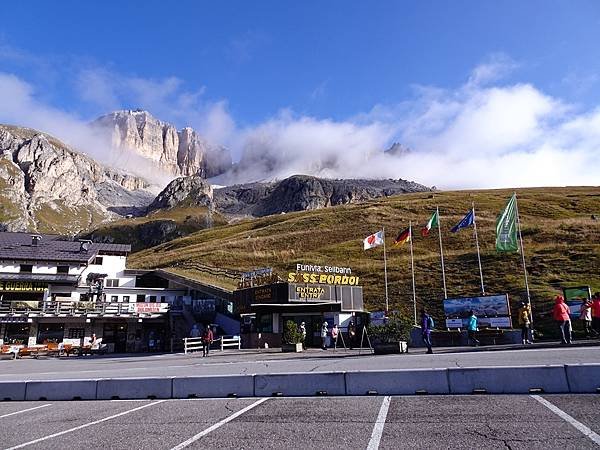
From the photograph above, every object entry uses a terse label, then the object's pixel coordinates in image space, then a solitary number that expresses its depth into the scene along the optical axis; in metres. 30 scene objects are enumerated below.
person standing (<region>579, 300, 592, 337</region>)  22.72
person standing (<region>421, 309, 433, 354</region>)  21.86
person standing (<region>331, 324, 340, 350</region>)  30.56
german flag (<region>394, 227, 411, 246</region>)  42.23
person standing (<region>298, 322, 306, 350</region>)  30.70
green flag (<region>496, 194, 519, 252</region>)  33.22
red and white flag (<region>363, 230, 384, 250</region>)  41.22
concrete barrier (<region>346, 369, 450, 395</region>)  11.50
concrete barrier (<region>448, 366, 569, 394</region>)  10.67
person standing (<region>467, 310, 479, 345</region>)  25.88
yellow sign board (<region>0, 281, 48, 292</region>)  52.72
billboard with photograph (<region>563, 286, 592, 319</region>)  27.03
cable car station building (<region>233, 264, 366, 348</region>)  33.88
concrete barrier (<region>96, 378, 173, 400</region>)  13.39
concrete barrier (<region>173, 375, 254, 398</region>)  12.95
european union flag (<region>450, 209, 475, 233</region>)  38.94
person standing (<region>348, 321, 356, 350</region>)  31.01
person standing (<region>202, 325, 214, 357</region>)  30.27
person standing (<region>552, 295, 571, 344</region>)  19.53
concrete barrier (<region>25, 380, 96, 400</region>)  14.04
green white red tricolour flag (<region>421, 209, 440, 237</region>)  41.41
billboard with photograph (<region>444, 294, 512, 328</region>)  28.44
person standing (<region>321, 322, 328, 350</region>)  31.64
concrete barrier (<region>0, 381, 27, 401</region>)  14.58
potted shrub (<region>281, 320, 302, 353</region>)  30.38
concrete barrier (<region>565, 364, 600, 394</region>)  10.26
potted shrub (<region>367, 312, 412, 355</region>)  24.00
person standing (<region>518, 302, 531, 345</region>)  23.33
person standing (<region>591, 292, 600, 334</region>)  20.44
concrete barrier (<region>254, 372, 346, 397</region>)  12.29
